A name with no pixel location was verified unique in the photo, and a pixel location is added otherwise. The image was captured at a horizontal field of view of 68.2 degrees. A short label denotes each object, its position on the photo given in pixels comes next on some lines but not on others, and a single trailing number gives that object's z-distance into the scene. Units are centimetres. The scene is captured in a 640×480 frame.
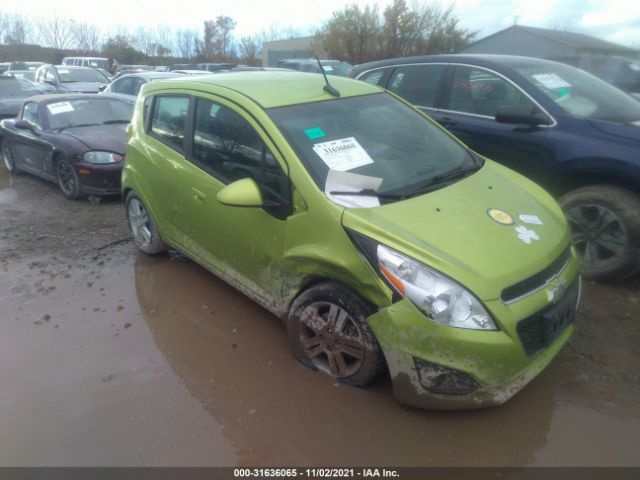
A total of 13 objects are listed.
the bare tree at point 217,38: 5147
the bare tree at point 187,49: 5275
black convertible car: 611
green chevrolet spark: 227
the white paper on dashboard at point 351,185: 261
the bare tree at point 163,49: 4855
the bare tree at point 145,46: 4883
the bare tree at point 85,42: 4925
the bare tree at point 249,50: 4912
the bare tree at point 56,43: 4944
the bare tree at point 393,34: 3042
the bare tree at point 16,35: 4534
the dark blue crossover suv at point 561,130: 359
